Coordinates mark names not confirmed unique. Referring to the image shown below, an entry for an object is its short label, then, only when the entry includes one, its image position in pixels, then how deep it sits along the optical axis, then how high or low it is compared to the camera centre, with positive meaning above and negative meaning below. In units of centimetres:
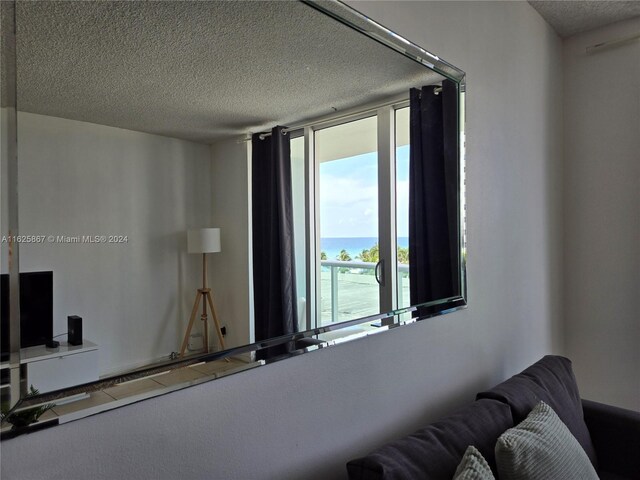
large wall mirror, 67 +12
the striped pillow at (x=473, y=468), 99 -55
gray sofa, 105 -58
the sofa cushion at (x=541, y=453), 115 -61
